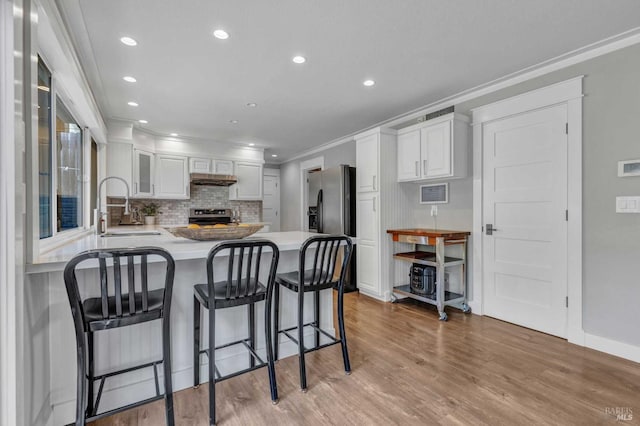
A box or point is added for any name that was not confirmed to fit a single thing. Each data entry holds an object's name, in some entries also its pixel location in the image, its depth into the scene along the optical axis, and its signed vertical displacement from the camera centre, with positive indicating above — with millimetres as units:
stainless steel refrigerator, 4402 +125
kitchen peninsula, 1602 -737
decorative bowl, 2014 -132
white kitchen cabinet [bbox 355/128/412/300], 3912 +70
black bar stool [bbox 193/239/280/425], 1614 -470
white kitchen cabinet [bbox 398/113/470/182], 3330 +734
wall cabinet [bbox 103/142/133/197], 4496 +713
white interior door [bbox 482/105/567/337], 2723 -65
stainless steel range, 5708 -65
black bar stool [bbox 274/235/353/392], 1942 -474
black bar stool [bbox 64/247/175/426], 1302 -455
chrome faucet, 2637 -44
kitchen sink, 2742 -202
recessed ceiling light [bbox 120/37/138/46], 2307 +1318
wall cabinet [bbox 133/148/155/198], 4824 +641
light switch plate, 2256 +53
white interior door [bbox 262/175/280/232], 7480 +280
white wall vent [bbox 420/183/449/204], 3713 +235
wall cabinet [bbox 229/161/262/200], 5930 +599
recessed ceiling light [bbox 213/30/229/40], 2216 +1315
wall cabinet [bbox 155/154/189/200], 5203 +623
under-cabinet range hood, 5484 +613
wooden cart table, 3242 -543
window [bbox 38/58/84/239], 2016 +396
